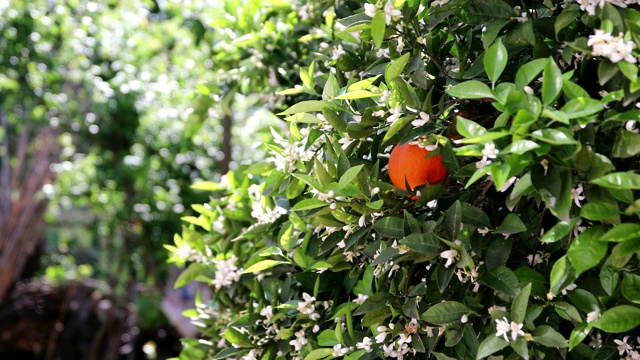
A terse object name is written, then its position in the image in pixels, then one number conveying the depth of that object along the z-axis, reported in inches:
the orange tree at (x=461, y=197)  35.3
